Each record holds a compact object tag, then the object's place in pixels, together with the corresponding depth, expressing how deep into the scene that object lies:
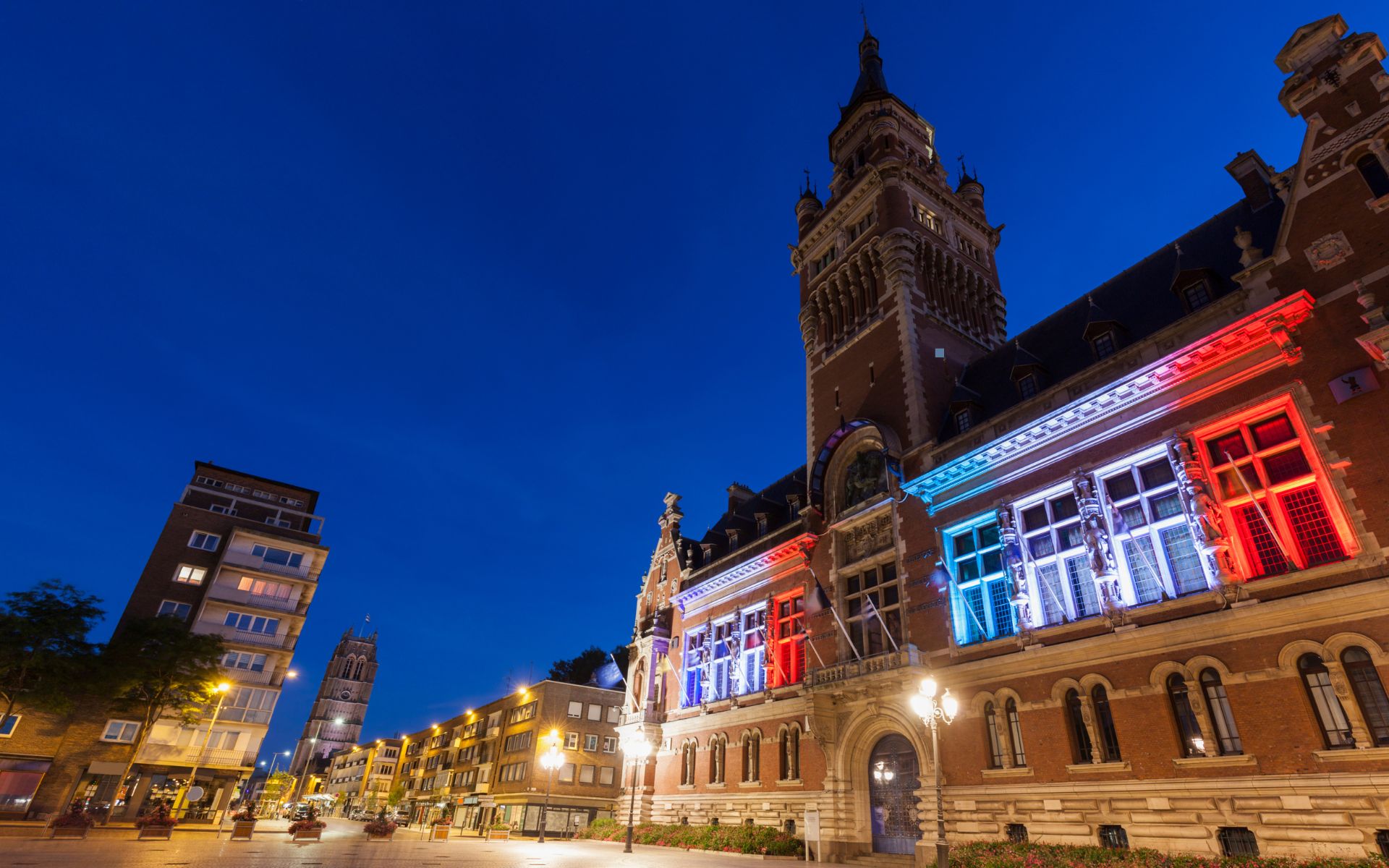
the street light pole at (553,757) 43.12
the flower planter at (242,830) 28.55
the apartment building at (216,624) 41.12
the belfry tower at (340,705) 140.38
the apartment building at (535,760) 58.06
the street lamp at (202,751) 42.82
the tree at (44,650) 35.28
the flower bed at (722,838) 29.44
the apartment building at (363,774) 109.56
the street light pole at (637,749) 36.75
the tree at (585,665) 89.94
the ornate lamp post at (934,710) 17.45
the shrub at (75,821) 25.70
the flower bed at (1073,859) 15.98
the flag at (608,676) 68.19
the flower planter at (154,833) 26.25
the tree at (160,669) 38.56
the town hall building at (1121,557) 17.25
